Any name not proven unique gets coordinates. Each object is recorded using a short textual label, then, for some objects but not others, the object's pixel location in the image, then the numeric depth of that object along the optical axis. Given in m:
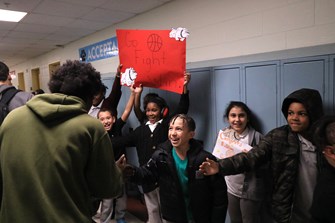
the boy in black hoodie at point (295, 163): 1.72
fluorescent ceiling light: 4.07
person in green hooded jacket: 1.13
